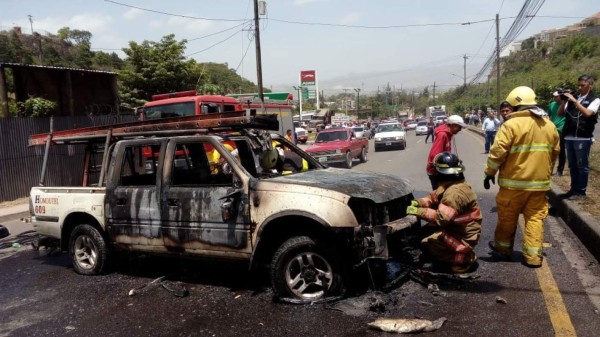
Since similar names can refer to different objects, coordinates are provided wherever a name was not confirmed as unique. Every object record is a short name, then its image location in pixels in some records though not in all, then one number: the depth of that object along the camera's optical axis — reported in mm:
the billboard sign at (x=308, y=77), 80044
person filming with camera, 6707
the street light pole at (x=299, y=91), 68288
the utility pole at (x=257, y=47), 22484
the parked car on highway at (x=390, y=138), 24078
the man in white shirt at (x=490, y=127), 17375
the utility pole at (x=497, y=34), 38006
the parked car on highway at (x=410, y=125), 61312
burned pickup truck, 4152
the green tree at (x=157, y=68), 25906
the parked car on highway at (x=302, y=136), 36781
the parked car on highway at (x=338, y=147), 16534
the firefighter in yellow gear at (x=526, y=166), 4785
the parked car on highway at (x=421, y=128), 43884
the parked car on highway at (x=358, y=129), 35888
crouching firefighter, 4531
